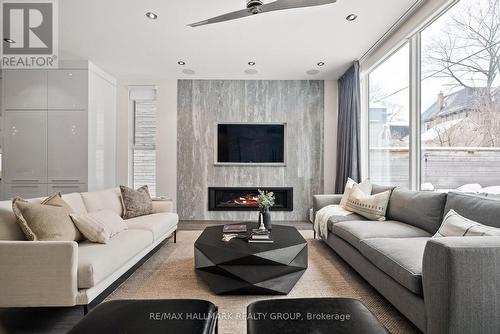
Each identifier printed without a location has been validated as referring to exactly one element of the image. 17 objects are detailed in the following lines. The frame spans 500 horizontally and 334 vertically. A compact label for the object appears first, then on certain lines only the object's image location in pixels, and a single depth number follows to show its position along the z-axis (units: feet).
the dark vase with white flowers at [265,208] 8.45
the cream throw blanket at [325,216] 10.05
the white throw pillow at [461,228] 4.98
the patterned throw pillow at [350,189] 10.89
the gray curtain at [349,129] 13.57
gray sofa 4.01
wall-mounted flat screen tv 16.10
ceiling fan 6.94
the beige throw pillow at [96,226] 6.86
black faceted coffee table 6.39
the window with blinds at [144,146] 16.49
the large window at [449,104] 7.46
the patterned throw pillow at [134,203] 10.16
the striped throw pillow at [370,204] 9.29
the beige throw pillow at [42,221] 5.80
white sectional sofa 5.24
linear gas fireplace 16.07
